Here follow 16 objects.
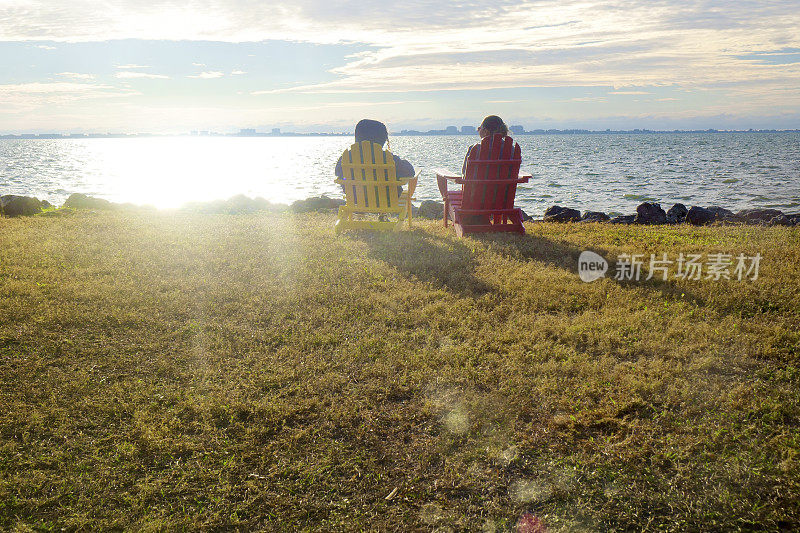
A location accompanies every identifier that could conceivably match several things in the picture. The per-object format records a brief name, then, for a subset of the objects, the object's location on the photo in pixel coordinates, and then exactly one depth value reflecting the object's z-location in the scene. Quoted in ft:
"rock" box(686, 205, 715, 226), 48.21
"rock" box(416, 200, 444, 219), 50.88
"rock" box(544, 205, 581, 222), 49.86
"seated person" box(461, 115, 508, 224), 27.55
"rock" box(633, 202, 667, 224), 51.55
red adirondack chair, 27.12
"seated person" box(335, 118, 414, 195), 29.91
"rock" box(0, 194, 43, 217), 37.91
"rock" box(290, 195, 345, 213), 47.65
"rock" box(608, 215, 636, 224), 52.29
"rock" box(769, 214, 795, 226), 45.50
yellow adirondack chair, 28.71
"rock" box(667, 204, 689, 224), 51.67
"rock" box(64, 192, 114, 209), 43.93
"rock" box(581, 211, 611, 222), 51.60
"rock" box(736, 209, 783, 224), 48.03
